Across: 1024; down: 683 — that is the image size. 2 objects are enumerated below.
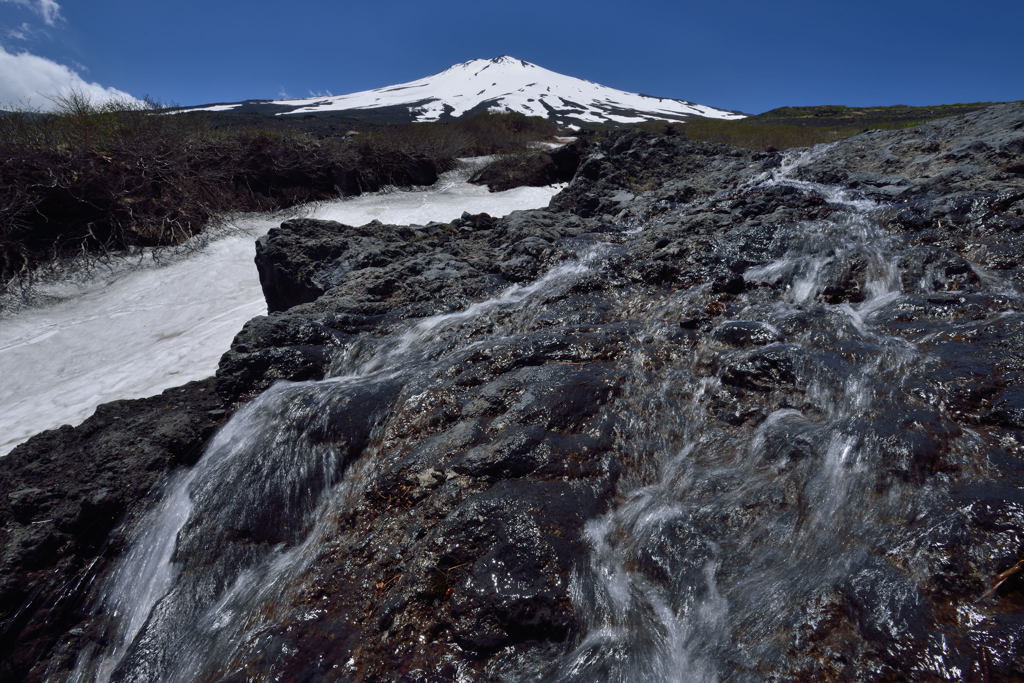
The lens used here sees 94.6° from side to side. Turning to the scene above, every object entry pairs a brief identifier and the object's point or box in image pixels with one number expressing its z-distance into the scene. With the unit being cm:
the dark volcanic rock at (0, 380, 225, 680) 301
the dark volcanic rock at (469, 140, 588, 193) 1606
